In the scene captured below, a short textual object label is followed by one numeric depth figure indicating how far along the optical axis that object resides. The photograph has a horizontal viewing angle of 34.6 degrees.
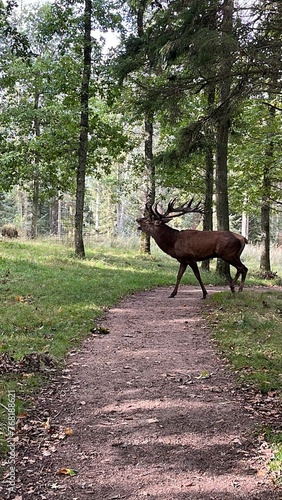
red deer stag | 12.04
